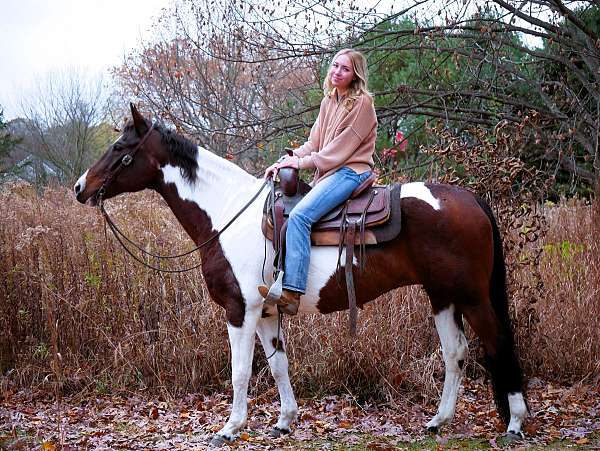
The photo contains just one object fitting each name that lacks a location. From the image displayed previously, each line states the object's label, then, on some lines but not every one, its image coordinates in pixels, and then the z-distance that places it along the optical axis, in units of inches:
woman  180.9
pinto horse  181.0
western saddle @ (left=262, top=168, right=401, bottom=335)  181.3
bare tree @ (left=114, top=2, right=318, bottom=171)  350.9
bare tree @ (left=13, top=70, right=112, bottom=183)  739.4
